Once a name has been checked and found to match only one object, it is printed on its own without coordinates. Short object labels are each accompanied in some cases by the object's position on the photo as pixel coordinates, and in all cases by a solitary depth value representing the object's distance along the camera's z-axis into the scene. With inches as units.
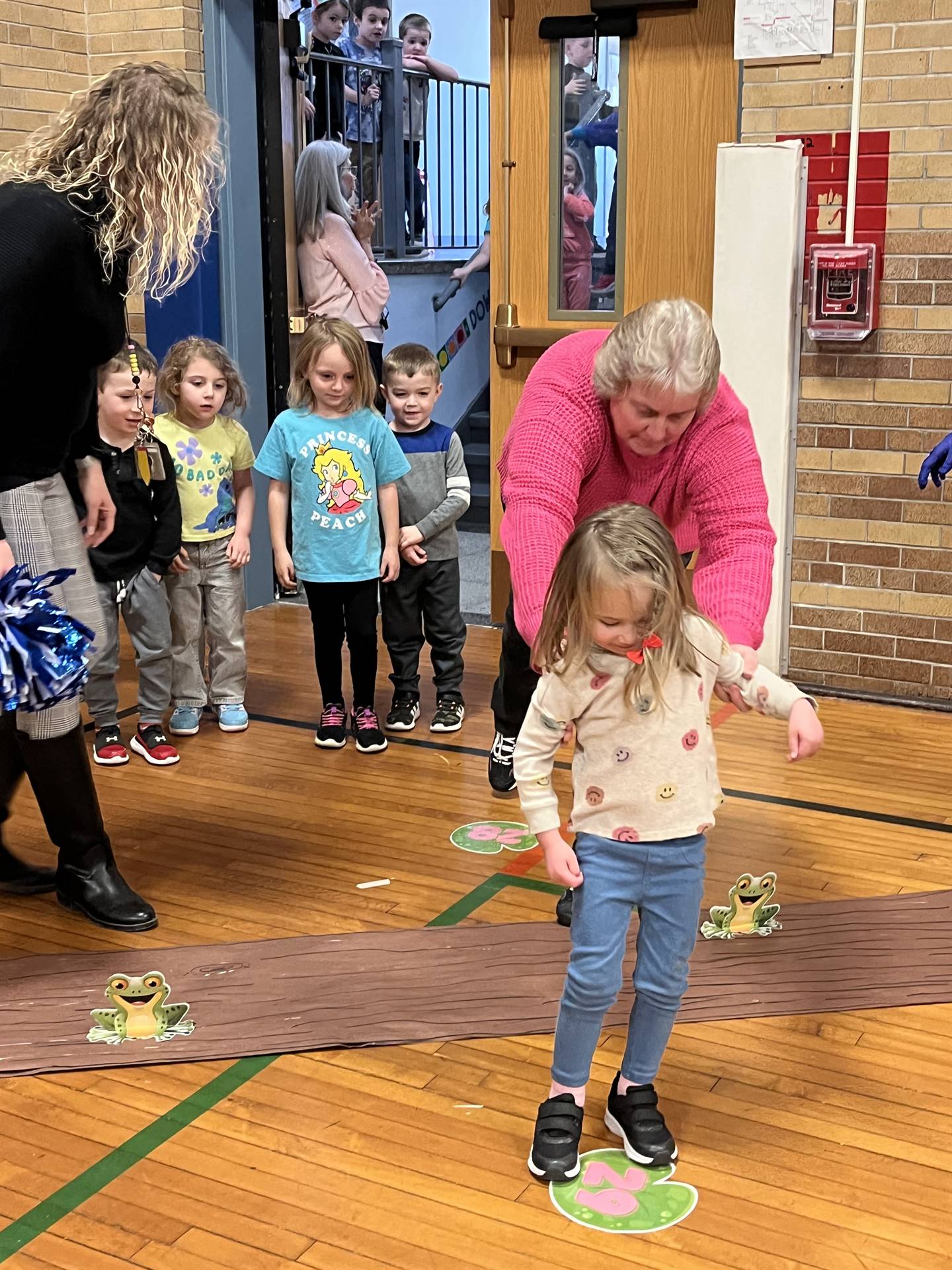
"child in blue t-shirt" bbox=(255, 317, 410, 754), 160.7
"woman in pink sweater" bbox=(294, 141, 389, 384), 232.8
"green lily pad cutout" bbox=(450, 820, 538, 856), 137.0
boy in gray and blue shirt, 167.3
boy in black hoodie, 156.3
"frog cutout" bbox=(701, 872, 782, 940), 117.1
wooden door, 184.4
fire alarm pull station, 171.3
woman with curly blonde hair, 99.9
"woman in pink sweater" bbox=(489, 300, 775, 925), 92.9
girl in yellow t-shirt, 165.5
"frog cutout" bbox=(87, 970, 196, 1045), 103.7
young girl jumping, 81.7
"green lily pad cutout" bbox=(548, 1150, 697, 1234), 82.6
